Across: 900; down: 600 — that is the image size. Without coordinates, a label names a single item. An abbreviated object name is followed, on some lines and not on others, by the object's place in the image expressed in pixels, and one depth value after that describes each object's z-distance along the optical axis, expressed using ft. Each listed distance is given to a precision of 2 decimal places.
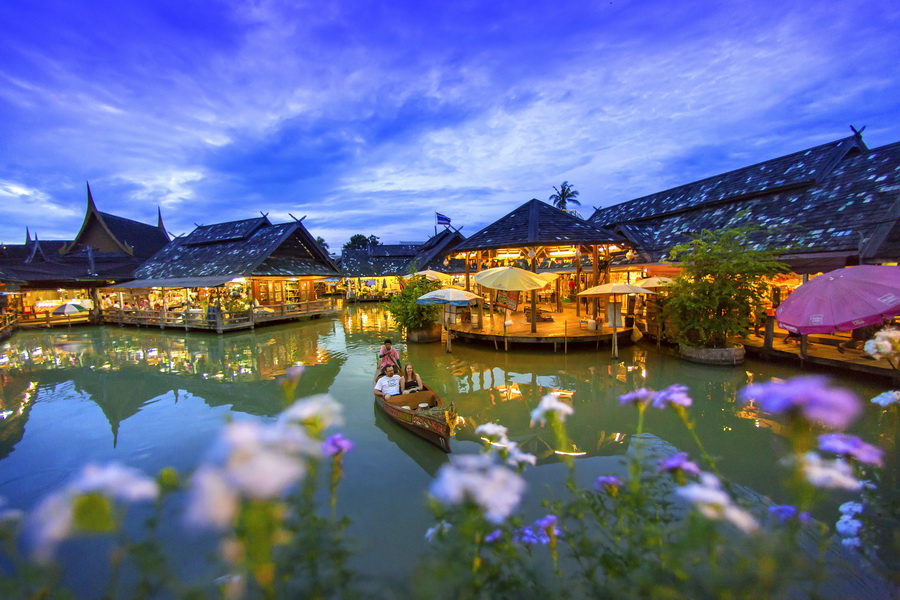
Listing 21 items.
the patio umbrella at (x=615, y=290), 34.60
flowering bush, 3.04
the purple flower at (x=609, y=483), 6.85
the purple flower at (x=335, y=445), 5.54
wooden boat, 17.90
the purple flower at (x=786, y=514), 4.84
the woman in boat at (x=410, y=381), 22.99
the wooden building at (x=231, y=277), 62.34
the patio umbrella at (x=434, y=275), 55.83
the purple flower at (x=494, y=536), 6.04
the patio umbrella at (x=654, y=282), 39.83
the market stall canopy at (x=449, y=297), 38.58
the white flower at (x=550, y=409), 6.27
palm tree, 142.00
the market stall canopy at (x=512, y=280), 36.96
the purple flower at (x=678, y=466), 5.55
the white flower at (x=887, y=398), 8.80
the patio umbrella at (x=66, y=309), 64.64
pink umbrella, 21.18
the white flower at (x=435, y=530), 5.58
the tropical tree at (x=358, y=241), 229.45
